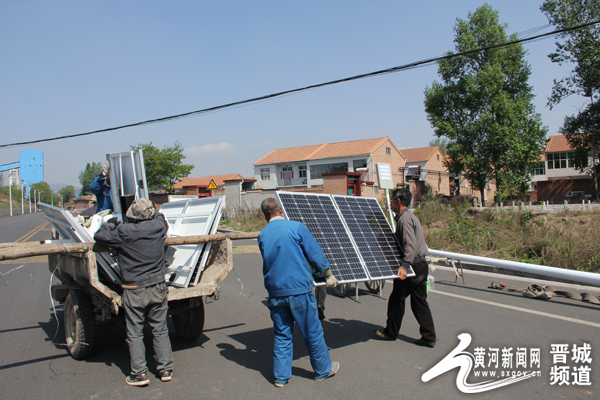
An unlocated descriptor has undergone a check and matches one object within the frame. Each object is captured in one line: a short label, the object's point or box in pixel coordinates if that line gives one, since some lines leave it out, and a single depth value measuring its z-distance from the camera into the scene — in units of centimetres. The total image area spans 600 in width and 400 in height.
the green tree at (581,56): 2877
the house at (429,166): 5396
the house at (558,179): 4831
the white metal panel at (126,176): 569
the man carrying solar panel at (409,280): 485
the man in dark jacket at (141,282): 402
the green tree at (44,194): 12253
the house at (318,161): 5147
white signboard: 827
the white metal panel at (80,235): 452
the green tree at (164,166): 5100
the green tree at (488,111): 3256
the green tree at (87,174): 12081
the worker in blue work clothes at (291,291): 392
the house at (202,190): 3086
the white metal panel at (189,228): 503
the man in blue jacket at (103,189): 634
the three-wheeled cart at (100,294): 411
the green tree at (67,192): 14523
